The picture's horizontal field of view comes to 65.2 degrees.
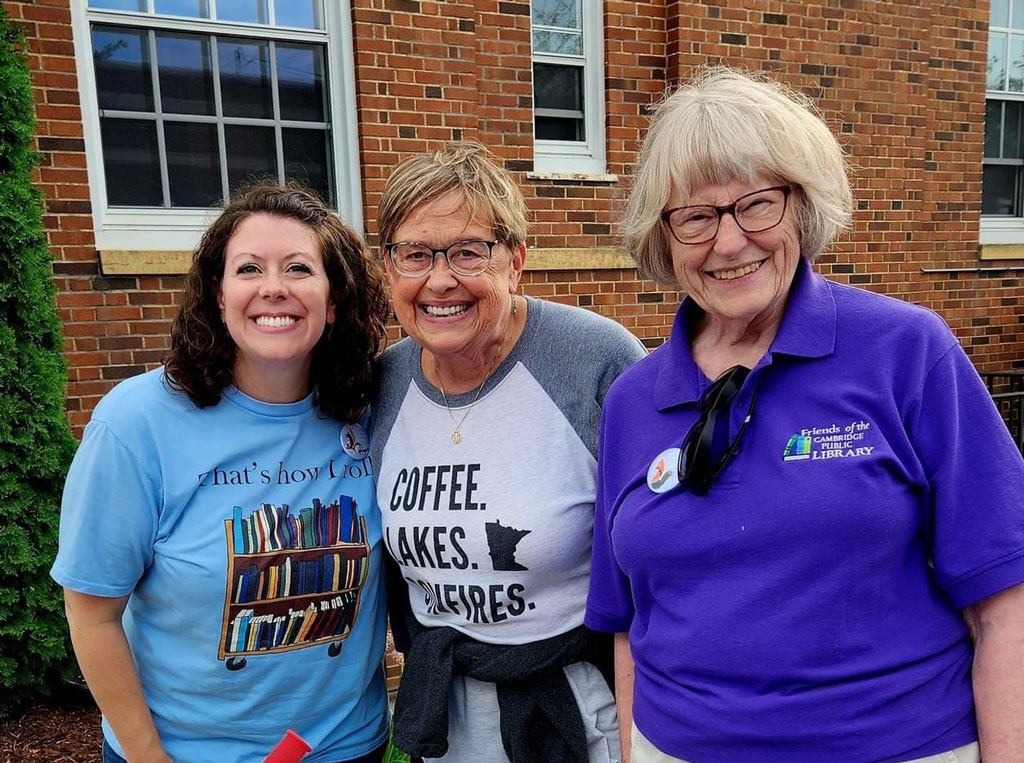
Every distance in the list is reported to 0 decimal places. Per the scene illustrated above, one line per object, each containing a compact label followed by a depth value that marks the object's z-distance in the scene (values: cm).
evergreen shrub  339
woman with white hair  125
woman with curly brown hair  173
